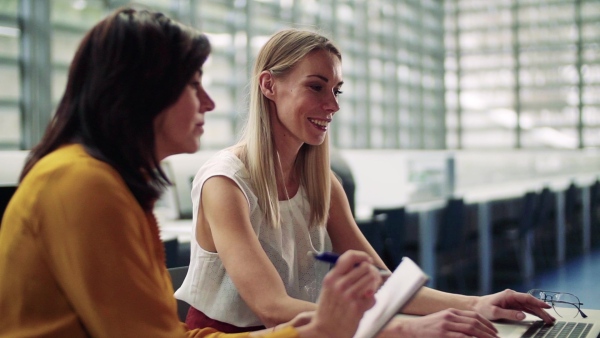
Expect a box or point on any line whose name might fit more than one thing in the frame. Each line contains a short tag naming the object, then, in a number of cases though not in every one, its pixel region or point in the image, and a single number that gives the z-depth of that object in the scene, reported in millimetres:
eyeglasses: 1284
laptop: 1127
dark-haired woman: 692
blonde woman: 1205
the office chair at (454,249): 4957
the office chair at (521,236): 5871
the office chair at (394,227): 4418
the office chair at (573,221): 6801
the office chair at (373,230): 3772
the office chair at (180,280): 1406
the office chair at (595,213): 7105
